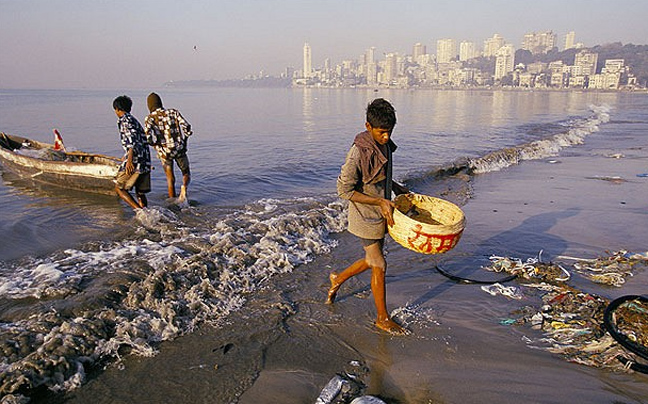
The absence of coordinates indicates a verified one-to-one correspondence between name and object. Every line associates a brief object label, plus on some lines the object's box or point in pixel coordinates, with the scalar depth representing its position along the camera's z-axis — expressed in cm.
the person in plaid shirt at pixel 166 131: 796
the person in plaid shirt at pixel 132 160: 720
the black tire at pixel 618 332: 324
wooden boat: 903
